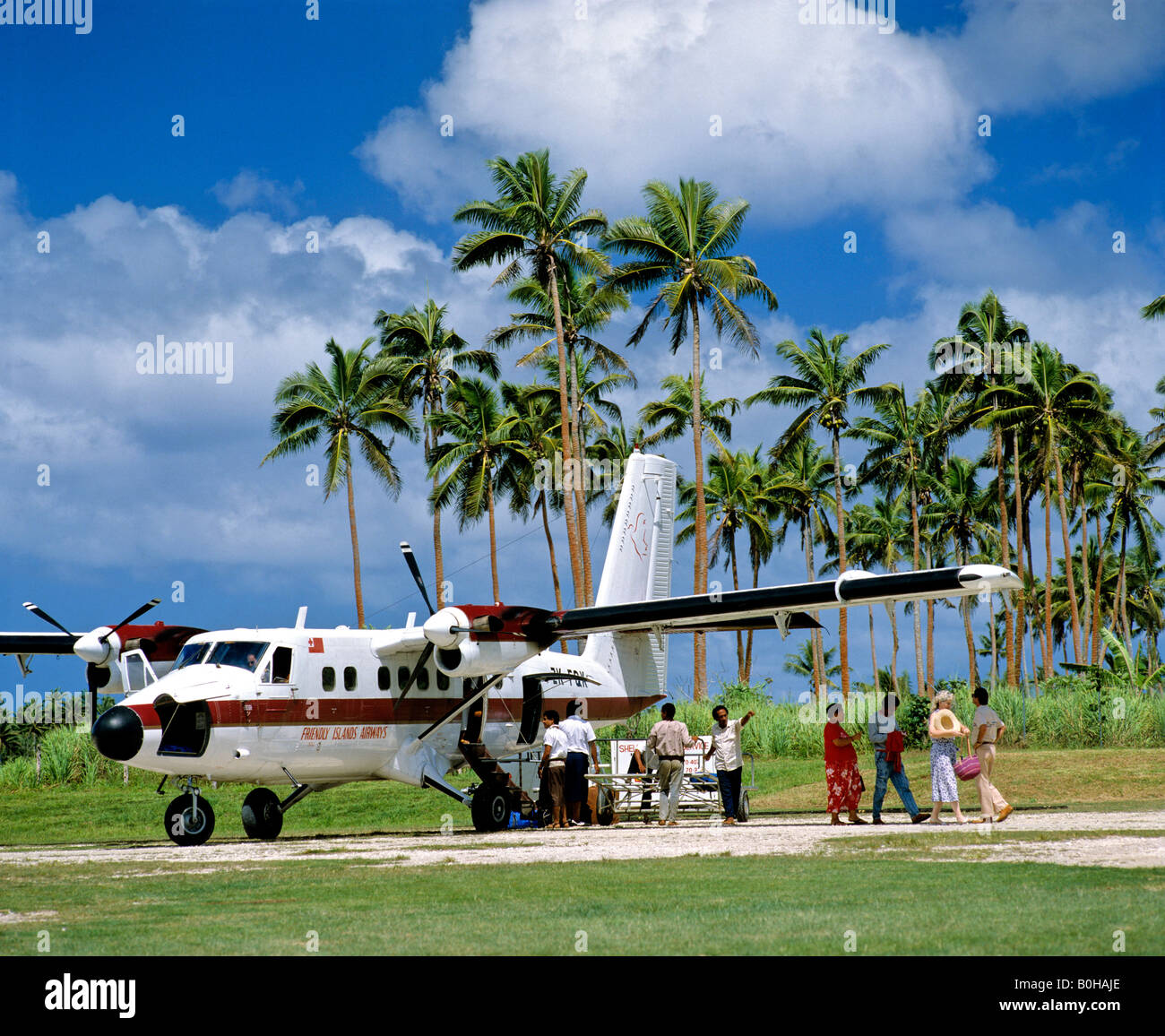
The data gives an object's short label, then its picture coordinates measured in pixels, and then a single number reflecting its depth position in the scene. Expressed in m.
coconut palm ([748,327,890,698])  63.38
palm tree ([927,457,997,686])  76.44
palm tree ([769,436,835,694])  76.19
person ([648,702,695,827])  21.86
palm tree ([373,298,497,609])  56.62
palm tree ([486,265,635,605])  50.50
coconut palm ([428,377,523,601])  54.62
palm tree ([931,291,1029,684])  61.06
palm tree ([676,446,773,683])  71.50
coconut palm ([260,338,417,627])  52.41
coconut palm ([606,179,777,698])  47.84
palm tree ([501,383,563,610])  57.03
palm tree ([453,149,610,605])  48.41
